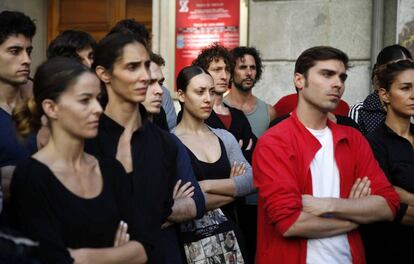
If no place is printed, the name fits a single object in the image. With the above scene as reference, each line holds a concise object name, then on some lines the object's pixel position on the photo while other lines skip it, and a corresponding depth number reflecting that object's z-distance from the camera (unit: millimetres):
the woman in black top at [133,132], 3459
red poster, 7957
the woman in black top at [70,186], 2883
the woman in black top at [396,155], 4277
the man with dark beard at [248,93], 5887
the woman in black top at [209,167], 4016
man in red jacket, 3711
